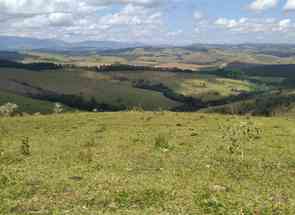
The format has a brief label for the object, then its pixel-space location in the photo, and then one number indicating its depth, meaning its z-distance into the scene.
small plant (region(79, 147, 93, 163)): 25.80
